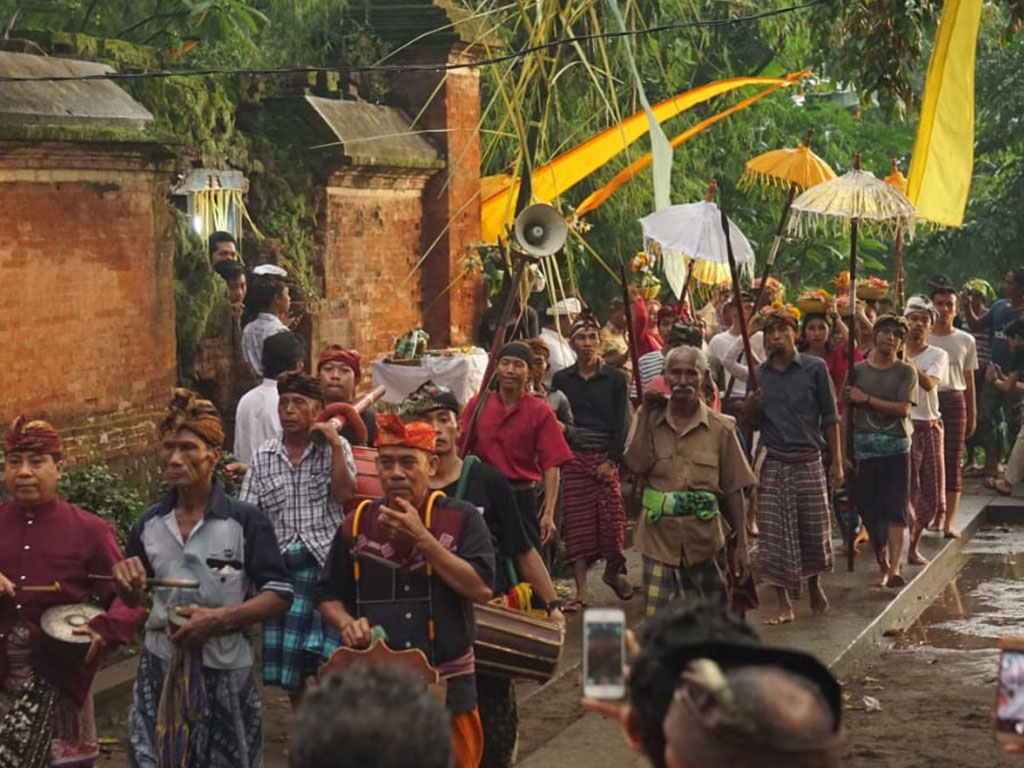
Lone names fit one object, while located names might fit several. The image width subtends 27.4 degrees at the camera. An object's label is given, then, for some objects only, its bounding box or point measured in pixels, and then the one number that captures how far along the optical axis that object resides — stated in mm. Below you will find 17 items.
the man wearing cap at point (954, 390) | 15469
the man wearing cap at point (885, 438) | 13062
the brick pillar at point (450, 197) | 17766
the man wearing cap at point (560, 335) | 14664
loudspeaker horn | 11250
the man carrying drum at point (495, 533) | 7926
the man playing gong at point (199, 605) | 7066
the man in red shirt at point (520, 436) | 10688
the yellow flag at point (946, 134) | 11484
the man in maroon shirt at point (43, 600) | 7211
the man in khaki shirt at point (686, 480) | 9664
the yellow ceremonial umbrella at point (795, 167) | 14625
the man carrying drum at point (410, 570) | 7020
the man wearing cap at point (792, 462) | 11836
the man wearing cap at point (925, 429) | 14180
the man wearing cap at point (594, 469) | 12305
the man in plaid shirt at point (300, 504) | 8320
